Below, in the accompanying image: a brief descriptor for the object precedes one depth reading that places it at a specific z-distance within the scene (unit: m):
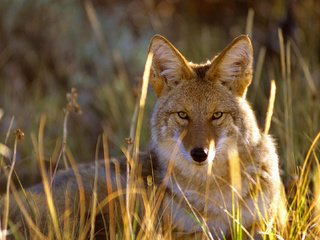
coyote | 8.71
